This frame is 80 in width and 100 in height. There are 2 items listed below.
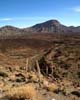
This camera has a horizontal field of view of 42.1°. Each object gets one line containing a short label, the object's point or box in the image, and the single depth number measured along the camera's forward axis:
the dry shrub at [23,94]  3.25
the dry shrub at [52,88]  4.29
